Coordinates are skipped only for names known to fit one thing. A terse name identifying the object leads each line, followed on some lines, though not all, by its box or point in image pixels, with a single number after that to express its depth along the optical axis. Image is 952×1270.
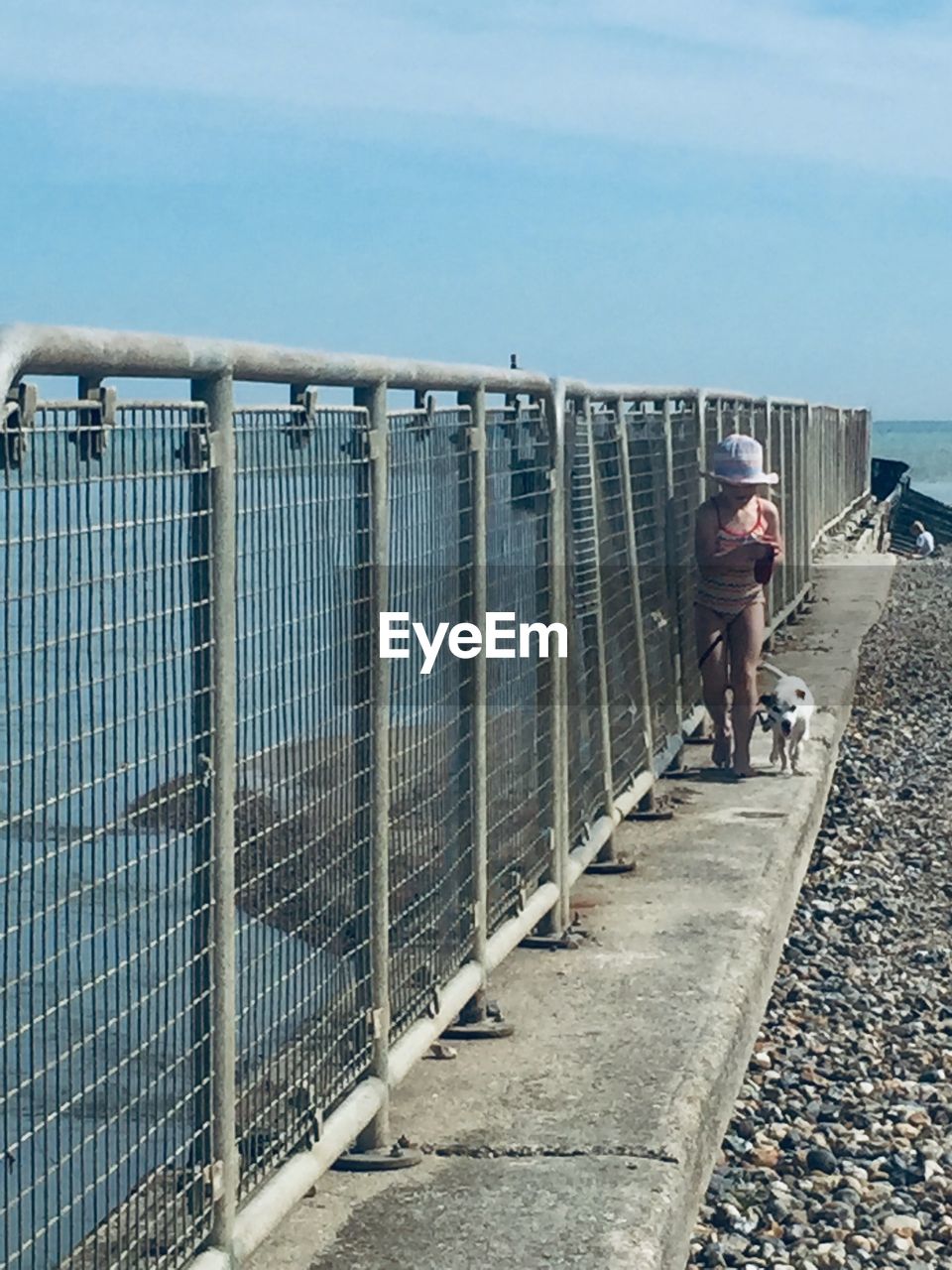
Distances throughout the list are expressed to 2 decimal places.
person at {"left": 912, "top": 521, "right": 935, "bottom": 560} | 45.75
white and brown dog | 11.97
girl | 11.64
